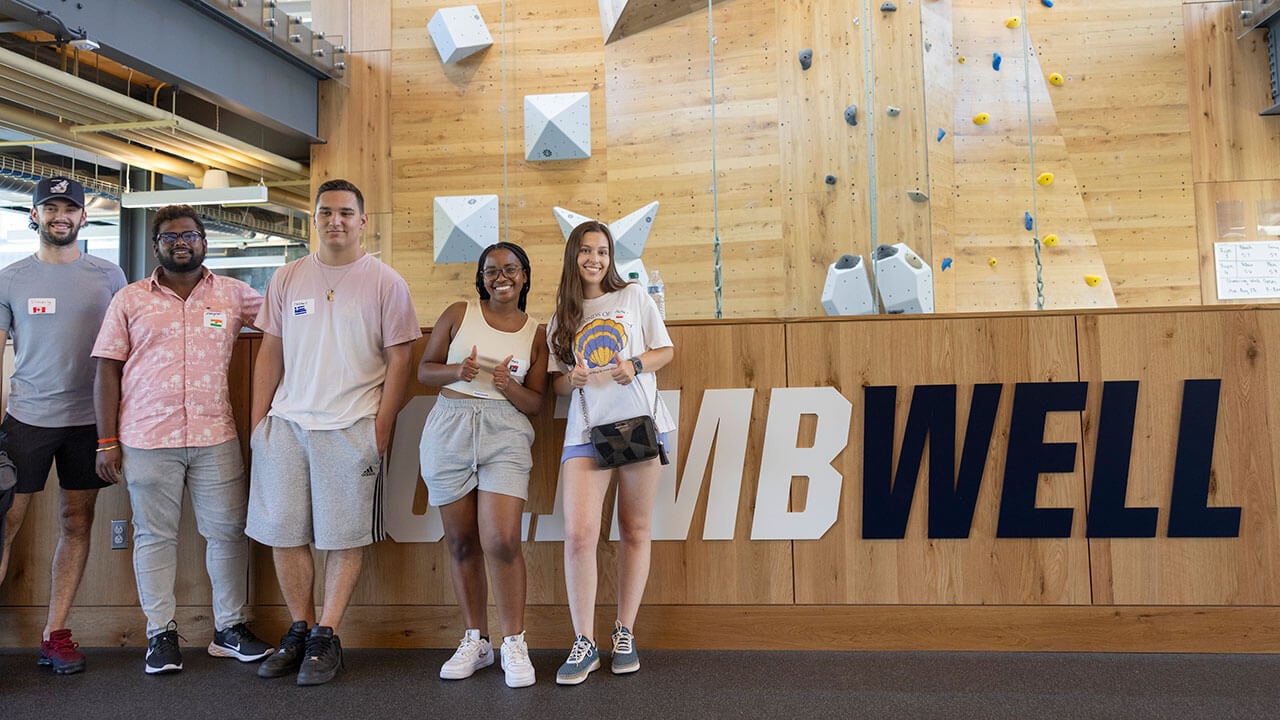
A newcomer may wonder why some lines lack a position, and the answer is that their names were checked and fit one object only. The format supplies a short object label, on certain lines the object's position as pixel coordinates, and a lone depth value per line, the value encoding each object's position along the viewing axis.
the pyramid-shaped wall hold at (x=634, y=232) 6.02
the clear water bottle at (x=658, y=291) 4.63
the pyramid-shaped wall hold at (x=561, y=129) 6.51
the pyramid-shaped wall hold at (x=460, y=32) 6.68
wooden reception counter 2.81
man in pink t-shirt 2.68
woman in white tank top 2.61
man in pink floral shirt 2.75
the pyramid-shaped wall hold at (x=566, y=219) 6.44
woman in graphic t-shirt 2.62
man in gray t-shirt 2.81
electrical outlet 3.14
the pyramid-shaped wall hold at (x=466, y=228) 6.50
